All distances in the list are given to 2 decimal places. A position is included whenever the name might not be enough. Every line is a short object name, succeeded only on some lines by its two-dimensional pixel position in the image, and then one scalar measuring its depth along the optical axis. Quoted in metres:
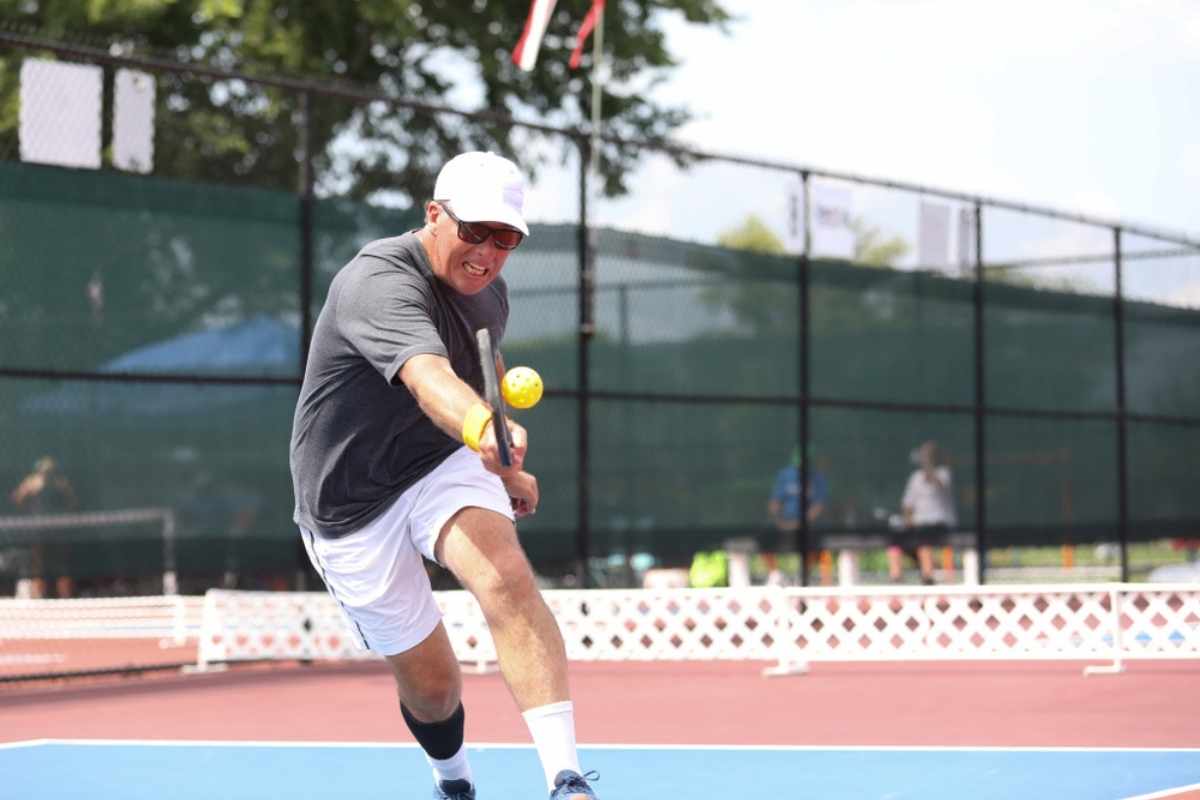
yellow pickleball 4.23
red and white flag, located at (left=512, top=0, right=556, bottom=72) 13.07
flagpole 12.94
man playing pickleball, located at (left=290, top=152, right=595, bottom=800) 4.32
